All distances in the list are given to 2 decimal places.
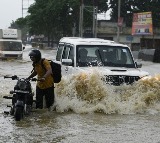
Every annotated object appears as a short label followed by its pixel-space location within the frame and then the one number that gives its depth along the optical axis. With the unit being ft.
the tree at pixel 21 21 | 275.26
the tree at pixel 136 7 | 233.76
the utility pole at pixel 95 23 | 170.34
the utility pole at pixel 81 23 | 169.00
